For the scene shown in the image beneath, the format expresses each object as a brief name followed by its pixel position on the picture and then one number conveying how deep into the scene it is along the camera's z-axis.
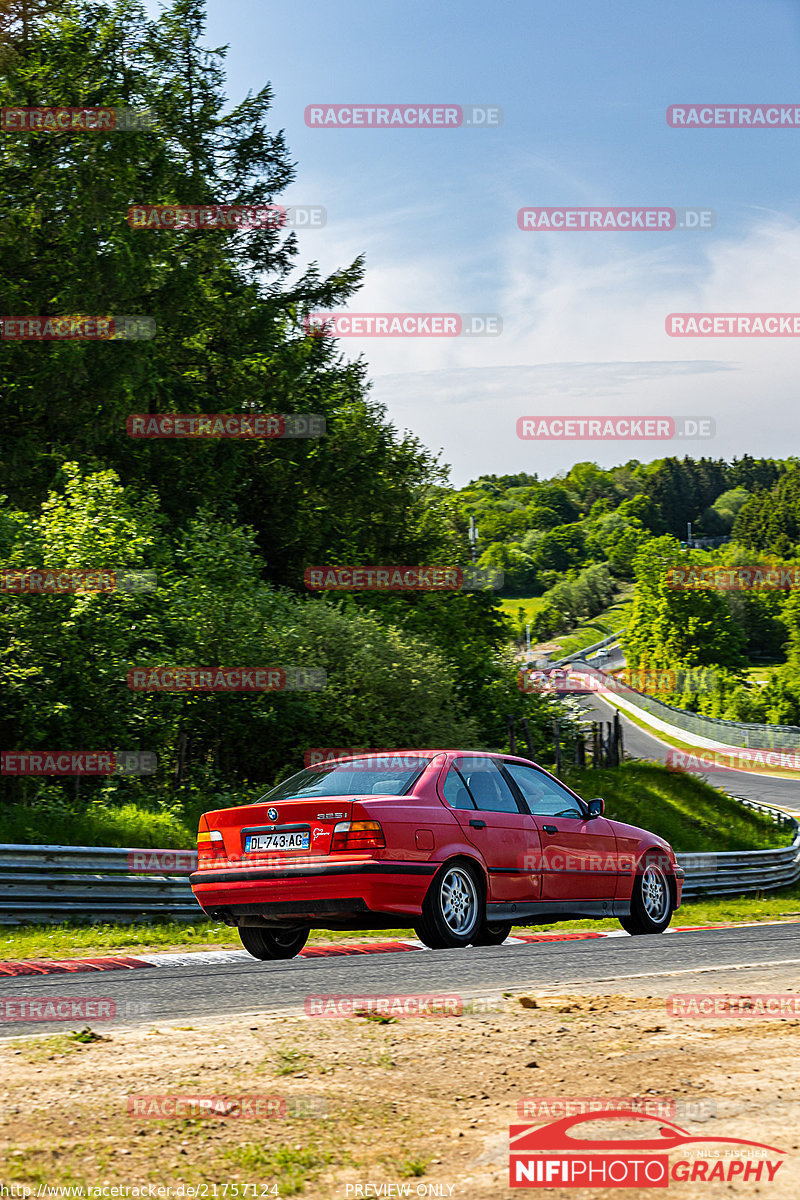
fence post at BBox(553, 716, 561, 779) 25.48
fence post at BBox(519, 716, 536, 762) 24.01
